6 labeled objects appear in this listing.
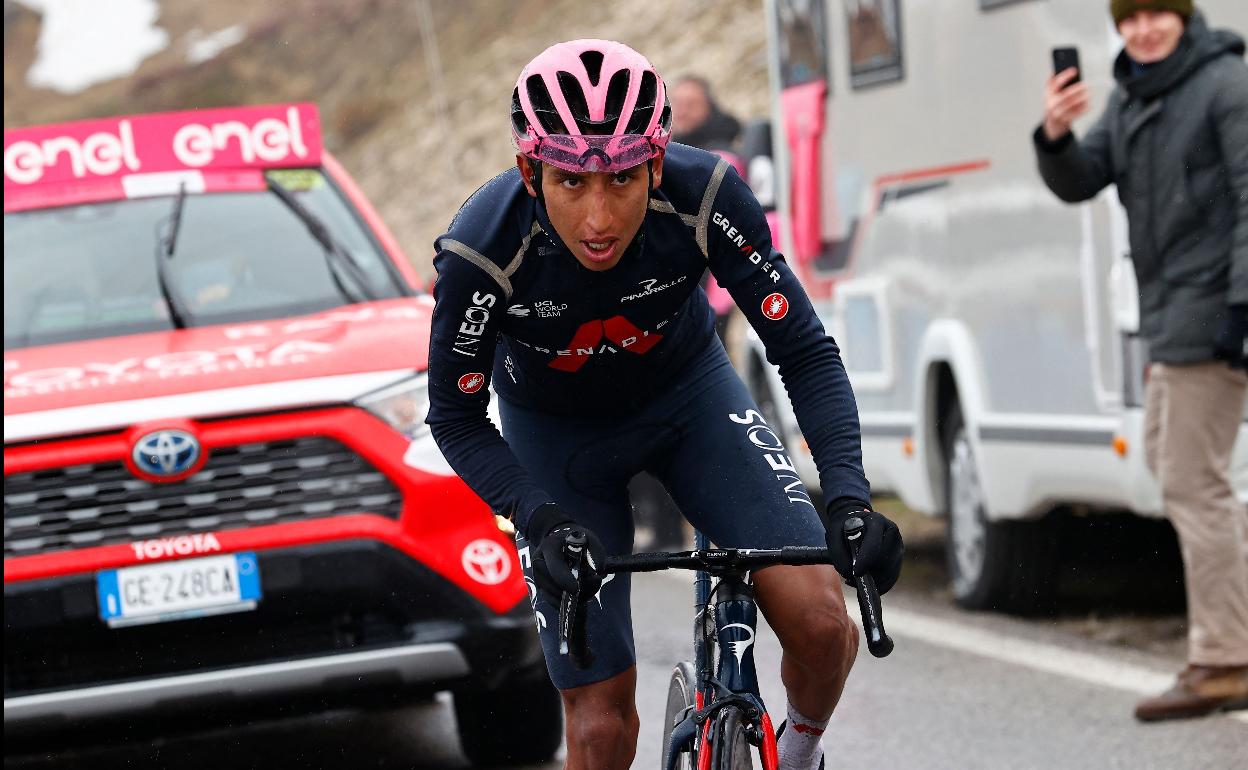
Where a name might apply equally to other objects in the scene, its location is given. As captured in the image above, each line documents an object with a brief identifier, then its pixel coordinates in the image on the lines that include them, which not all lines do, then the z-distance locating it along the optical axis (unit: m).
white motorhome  15.45
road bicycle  7.04
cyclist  7.41
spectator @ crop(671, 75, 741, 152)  24.29
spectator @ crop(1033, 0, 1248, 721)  12.97
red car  11.38
